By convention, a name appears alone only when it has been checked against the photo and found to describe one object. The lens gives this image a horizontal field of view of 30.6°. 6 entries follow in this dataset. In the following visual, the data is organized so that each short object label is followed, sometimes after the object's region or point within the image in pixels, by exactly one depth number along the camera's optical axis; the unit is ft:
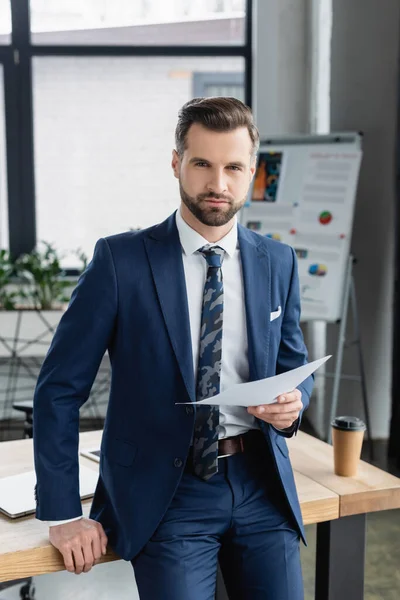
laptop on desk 4.77
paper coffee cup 5.40
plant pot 14.76
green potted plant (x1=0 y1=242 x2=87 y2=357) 14.78
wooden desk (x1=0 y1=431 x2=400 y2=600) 4.30
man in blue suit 4.46
